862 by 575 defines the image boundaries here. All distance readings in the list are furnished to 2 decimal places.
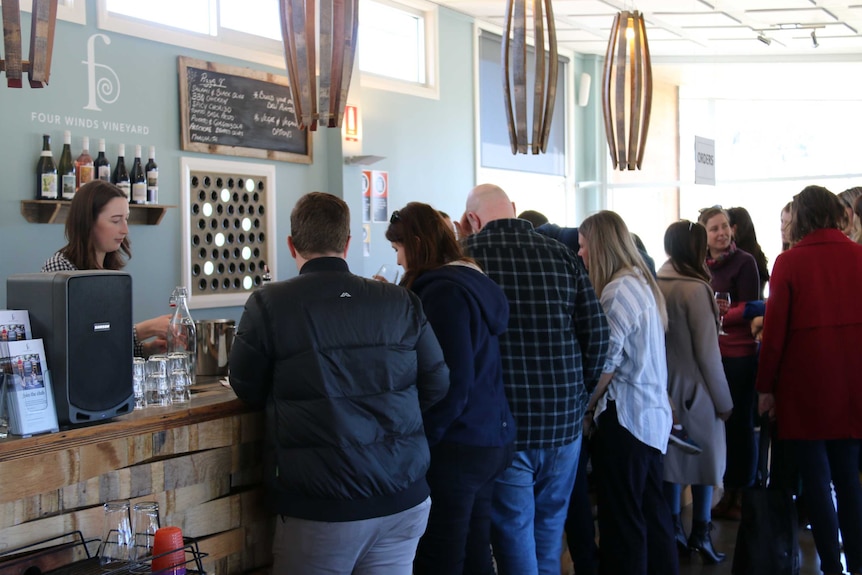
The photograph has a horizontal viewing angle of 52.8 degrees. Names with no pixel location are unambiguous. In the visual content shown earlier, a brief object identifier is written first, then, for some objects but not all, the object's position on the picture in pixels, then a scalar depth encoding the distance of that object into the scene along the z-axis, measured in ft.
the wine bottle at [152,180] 16.31
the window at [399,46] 23.18
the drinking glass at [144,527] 6.45
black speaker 6.58
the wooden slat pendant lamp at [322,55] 8.02
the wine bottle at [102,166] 15.39
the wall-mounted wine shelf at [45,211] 14.67
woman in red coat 11.76
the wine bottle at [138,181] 15.98
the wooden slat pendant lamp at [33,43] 6.39
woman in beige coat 12.14
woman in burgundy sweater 14.70
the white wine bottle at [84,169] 15.05
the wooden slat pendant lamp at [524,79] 9.21
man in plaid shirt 9.30
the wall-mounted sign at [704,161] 20.09
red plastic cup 6.16
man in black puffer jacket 6.79
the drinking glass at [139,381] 7.61
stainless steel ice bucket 9.67
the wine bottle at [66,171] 14.92
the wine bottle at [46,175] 14.66
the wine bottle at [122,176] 15.83
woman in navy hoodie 8.12
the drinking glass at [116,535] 6.42
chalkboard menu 17.72
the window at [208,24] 16.57
